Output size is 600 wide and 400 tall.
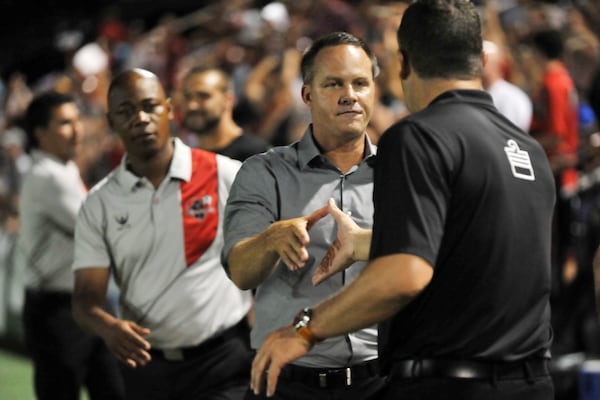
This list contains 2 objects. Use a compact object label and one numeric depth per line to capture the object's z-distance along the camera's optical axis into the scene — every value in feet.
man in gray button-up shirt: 29.76
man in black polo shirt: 21.95
